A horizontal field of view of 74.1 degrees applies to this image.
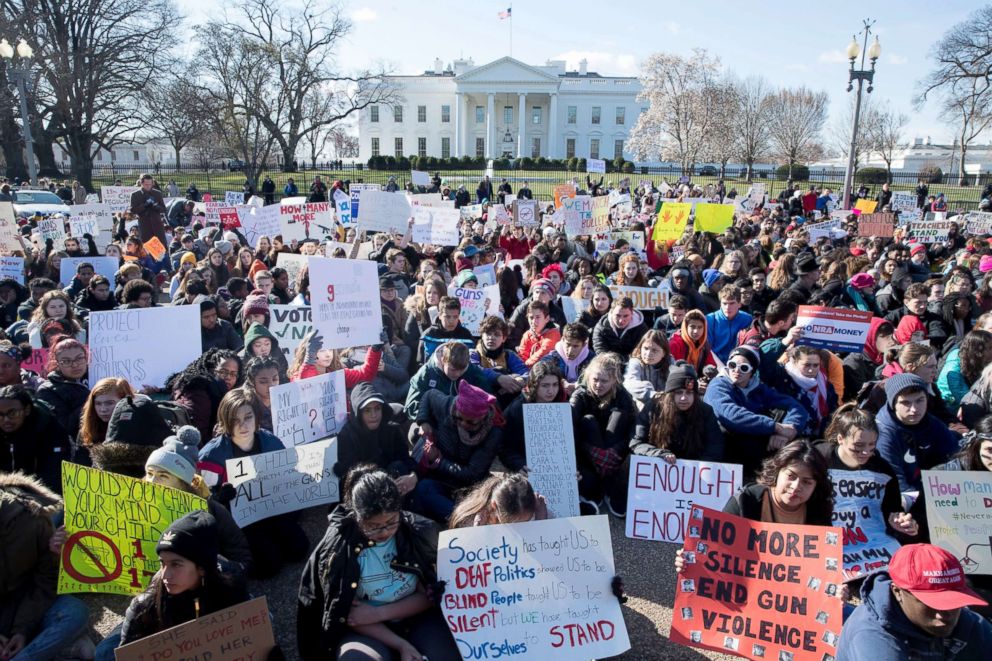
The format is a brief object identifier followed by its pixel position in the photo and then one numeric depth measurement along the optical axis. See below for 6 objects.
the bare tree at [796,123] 54.72
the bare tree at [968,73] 41.72
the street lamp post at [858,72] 19.95
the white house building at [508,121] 87.38
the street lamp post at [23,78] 19.38
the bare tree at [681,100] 45.38
